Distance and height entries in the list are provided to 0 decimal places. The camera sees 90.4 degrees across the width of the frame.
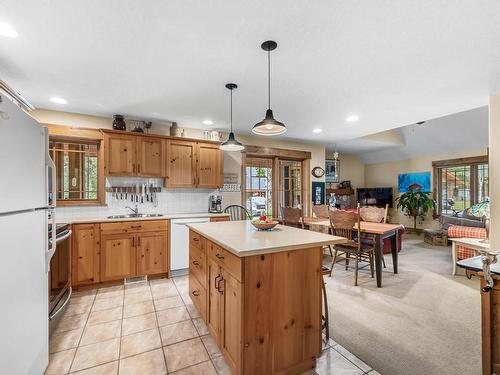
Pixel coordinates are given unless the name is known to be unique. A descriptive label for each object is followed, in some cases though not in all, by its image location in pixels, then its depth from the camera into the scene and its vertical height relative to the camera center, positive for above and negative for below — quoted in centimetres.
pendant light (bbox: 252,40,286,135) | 203 +61
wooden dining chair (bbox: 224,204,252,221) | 476 -48
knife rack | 392 -2
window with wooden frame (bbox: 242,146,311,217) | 531 +18
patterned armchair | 383 -82
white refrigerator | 125 -31
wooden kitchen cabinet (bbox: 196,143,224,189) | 428 +38
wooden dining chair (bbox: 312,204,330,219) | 471 -47
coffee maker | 453 -30
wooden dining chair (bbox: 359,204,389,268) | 401 -45
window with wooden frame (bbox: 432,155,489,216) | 619 +10
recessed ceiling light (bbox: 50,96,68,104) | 316 +115
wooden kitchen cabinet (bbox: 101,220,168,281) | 336 -86
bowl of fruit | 233 -34
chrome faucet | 398 -36
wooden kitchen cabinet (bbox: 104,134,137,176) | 365 +50
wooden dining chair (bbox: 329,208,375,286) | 337 -67
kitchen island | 155 -77
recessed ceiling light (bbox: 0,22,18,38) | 178 +117
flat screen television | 781 -32
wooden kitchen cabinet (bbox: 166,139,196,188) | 405 +39
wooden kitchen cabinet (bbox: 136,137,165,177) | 385 +49
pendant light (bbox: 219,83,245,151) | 305 +52
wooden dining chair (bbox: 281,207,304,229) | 393 -47
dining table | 325 -63
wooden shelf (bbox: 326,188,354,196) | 783 -13
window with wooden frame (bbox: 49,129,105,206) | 363 +28
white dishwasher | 374 -86
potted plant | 685 -46
